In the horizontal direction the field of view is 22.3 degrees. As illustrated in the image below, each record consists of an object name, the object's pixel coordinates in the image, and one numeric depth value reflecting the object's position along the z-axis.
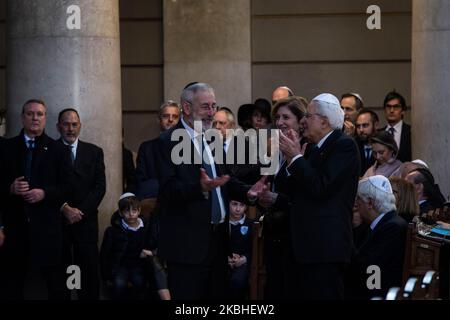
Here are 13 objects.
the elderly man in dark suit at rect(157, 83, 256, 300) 7.54
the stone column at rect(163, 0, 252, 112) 13.34
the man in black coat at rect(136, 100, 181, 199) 10.24
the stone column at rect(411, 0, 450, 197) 11.04
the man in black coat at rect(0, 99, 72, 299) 9.68
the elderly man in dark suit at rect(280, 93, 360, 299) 7.32
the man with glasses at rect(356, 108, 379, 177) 10.91
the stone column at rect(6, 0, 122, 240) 10.61
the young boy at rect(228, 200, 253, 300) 10.16
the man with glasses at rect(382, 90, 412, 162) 11.45
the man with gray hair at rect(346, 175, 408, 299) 7.52
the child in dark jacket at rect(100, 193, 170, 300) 10.44
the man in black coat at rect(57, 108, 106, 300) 10.34
